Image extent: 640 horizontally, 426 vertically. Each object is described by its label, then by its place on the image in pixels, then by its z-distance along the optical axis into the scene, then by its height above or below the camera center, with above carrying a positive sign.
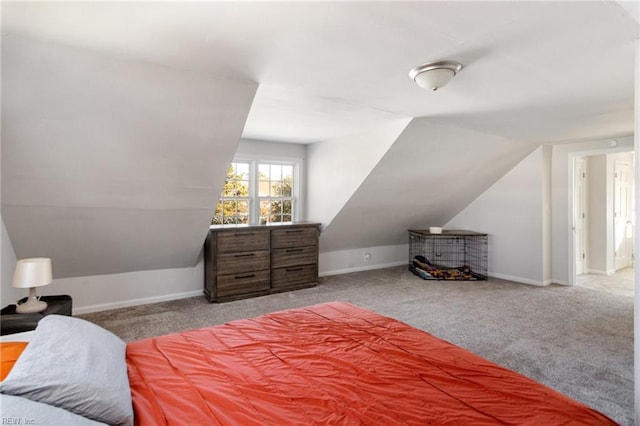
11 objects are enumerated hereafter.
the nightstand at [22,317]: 2.37 -0.78
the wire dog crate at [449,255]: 5.73 -0.78
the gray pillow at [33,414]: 0.90 -0.57
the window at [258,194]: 5.09 +0.34
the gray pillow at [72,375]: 1.04 -0.56
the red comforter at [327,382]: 1.22 -0.74
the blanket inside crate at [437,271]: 5.63 -1.00
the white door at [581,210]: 5.37 +0.08
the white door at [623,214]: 6.00 +0.01
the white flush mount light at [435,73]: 2.25 +1.00
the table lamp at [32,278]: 2.46 -0.48
